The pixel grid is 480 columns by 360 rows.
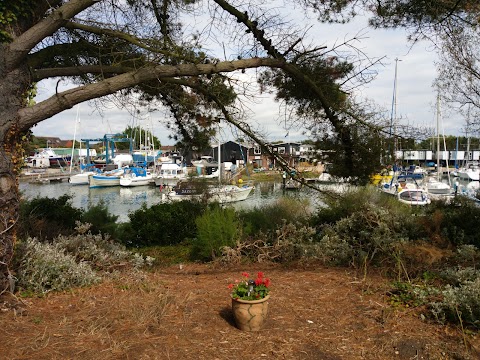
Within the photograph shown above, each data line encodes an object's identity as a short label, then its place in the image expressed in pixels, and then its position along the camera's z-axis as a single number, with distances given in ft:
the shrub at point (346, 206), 29.10
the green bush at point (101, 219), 34.81
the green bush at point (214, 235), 24.58
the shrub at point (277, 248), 21.74
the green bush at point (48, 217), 26.07
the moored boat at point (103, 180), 135.85
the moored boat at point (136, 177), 134.31
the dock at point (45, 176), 143.04
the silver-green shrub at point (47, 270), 15.15
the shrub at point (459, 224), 23.29
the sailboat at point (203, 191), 45.03
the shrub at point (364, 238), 19.42
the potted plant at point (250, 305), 12.10
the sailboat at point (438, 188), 88.69
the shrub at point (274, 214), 32.68
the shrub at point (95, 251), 19.11
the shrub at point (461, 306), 12.25
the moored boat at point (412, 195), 69.82
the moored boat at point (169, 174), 128.36
